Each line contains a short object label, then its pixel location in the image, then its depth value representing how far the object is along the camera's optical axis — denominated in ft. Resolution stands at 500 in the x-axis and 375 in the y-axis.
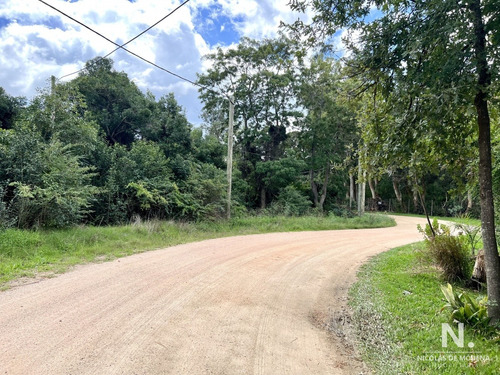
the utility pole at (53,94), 40.24
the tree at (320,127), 73.61
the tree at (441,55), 9.98
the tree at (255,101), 75.25
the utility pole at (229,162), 47.75
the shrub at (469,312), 11.64
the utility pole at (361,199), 68.69
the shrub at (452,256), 19.04
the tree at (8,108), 52.26
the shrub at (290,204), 63.67
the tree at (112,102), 64.28
